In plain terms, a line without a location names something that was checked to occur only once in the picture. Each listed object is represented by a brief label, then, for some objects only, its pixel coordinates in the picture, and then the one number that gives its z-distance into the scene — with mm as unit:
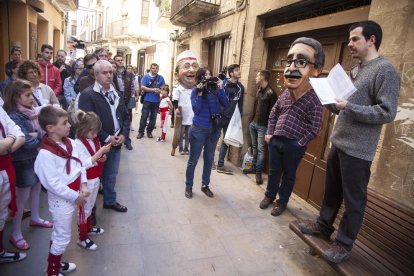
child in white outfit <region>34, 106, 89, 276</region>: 2080
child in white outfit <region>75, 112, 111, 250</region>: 2569
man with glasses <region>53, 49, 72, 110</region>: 6438
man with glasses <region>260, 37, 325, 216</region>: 3135
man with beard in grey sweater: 2076
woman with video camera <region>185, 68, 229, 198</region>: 3943
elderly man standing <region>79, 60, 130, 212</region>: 2975
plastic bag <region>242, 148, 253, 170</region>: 5316
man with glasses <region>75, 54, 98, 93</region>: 3875
